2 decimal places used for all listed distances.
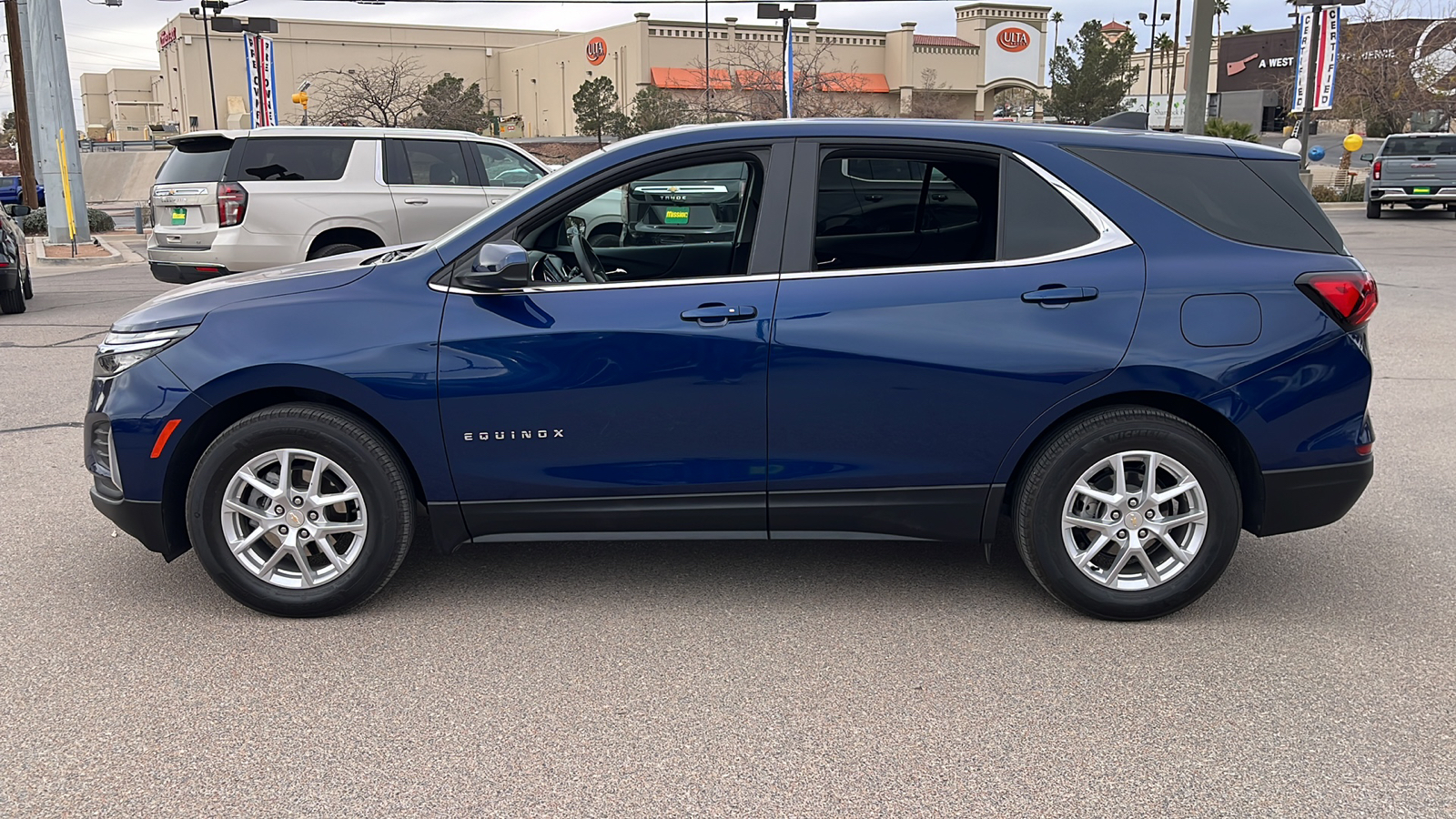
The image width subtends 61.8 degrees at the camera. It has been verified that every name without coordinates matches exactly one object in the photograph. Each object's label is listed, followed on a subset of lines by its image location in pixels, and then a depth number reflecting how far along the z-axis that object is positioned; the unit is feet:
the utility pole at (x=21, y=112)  86.07
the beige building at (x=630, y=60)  254.88
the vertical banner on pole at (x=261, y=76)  126.00
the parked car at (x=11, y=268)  42.96
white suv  38.24
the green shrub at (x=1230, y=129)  132.16
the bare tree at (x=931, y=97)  266.36
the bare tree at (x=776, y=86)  190.49
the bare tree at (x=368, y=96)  170.60
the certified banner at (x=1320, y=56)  104.32
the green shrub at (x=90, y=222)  92.68
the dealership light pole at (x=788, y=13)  110.73
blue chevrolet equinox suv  13.87
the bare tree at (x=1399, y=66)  146.82
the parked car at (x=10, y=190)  122.01
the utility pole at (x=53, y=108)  71.00
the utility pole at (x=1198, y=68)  49.19
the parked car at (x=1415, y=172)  88.58
